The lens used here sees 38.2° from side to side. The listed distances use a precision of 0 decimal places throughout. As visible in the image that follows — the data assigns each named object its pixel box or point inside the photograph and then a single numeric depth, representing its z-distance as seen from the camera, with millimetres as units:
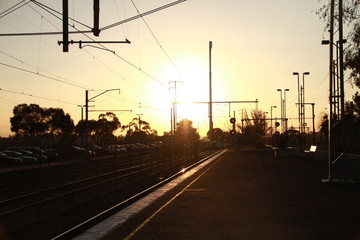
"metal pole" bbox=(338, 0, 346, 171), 21066
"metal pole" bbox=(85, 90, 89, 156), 60500
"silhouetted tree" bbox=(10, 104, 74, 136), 104125
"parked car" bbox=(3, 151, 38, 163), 41916
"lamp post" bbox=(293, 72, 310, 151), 67438
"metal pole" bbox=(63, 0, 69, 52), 14336
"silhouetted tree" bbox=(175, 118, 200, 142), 190375
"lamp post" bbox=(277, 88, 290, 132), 91288
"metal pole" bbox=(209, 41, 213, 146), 66262
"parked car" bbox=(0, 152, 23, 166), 37466
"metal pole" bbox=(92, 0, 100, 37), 14484
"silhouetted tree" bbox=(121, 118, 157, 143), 150112
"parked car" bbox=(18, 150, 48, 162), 45922
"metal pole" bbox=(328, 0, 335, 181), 21016
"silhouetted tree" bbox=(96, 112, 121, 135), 132250
